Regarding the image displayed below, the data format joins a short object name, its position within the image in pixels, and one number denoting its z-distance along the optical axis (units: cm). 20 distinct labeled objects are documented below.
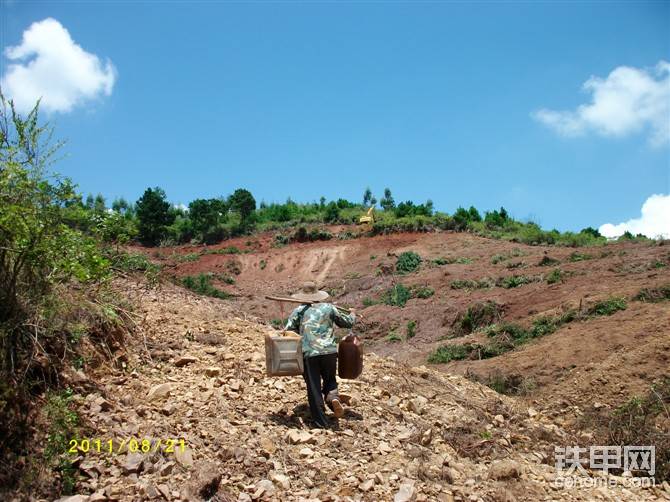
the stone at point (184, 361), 618
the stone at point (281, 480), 445
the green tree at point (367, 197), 4466
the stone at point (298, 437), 510
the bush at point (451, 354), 1319
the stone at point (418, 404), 660
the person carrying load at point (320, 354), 550
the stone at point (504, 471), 512
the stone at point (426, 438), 565
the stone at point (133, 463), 422
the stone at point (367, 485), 454
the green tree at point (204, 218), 3741
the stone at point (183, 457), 445
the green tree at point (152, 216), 3734
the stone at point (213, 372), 606
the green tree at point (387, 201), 4222
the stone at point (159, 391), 532
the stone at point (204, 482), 412
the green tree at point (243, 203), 3919
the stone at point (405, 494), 446
